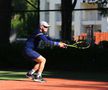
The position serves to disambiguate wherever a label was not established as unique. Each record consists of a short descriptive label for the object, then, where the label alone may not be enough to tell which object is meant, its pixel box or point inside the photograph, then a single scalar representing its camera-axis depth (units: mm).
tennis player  13391
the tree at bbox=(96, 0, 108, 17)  27573
